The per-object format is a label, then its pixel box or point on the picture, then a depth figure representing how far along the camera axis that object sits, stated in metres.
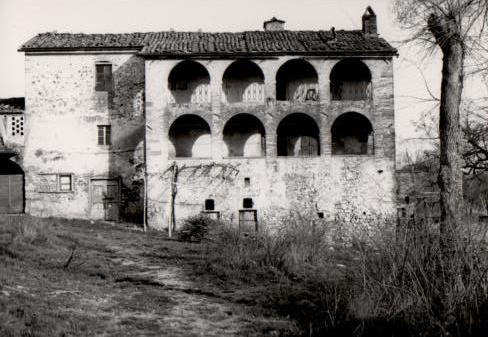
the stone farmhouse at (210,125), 23.16
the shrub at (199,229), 19.19
